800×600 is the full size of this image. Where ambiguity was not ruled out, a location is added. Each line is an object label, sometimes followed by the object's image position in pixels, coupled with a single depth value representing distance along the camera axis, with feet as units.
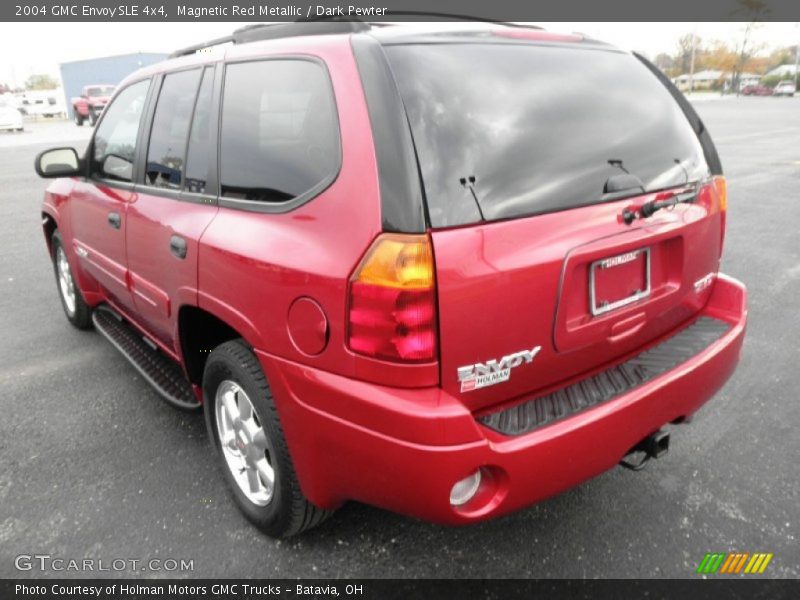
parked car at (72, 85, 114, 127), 102.94
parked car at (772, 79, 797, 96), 205.36
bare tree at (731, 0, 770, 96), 256.32
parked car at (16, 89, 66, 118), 165.99
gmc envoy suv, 5.98
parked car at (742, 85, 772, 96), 220.23
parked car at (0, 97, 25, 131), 95.91
